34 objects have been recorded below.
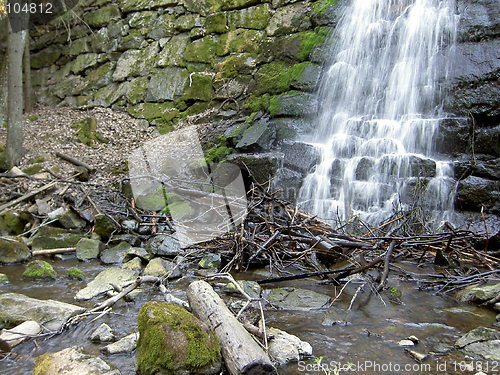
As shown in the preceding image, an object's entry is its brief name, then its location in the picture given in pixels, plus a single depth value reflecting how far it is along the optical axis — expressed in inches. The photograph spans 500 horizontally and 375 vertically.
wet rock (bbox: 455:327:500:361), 111.0
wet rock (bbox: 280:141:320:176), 330.6
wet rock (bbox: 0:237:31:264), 229.0
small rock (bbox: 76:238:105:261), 243.8
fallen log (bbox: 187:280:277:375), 93.0
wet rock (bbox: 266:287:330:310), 152.2
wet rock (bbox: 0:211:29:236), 280.5
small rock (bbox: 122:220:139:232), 275.3
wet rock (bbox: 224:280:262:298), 159.3
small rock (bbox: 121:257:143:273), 209.6
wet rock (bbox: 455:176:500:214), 262.2
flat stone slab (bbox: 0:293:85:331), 135.9
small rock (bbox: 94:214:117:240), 270.8
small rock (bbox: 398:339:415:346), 121.2
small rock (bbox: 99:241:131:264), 237.8
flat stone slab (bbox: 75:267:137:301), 173.3
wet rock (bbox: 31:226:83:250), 256.8
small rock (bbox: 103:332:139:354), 117.3
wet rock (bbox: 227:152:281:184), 328.5
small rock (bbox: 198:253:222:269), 204.3
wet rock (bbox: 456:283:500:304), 148.9
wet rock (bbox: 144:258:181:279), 194.9
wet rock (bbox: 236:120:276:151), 353.4
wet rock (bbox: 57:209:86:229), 286.4
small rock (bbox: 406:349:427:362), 111.8
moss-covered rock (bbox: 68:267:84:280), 203.8
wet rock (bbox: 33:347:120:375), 98.1
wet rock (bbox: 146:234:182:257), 230.7
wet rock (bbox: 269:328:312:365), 110.6
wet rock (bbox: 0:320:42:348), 122.2
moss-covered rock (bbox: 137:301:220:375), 95.7
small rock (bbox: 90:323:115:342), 127.0
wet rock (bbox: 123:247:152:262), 225.8
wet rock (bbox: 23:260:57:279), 199.5
